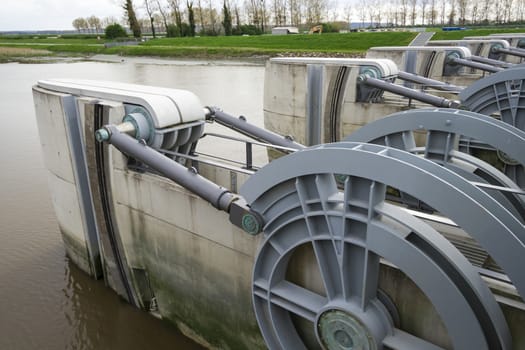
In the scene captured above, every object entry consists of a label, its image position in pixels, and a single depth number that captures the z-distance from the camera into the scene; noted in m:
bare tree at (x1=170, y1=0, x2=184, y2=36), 78.76
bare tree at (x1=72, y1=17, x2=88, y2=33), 130.12
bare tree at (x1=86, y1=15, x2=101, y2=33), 130.12
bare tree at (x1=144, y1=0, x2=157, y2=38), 82.33
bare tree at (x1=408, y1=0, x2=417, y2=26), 89.75
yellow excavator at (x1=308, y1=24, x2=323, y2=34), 65.15
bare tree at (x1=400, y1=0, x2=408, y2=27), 91.19
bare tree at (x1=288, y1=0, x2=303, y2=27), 90.81
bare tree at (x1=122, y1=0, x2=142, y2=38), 73.00
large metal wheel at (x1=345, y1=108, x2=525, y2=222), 6.16
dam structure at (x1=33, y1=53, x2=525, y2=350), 3.96
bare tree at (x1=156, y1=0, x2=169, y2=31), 82.75
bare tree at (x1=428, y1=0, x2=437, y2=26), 87.31
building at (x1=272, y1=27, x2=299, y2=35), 65.06
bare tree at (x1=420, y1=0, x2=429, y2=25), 90.44
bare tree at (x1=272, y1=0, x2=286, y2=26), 92.25
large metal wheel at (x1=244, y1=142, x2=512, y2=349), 3.81
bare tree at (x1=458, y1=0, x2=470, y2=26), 77.06
